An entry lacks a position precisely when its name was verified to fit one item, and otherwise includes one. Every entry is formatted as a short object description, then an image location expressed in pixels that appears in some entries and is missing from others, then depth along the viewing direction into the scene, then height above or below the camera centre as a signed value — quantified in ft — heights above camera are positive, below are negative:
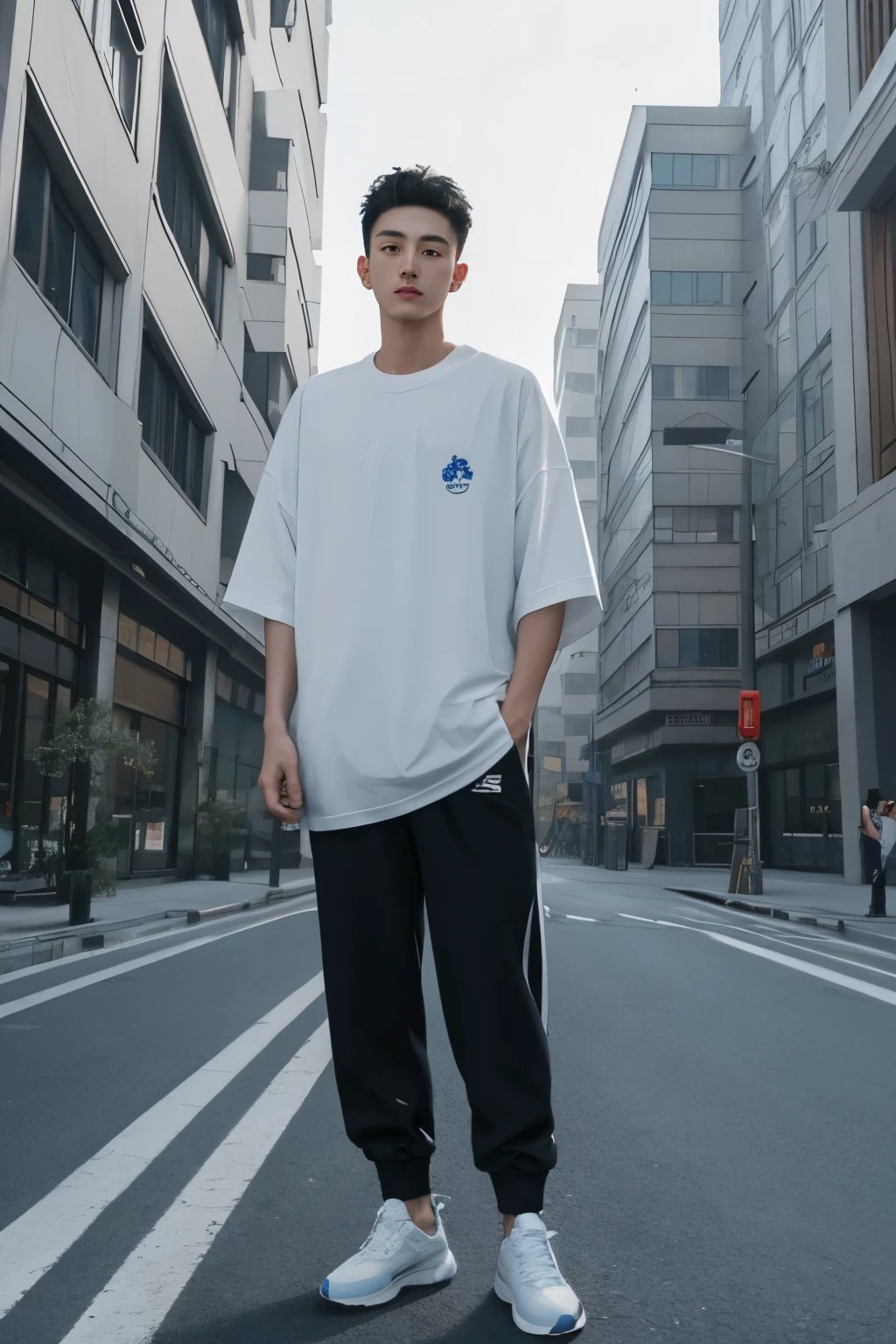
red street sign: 74.79 +8.87
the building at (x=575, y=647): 275.59 +45.86
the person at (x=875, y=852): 51.62 +0.45
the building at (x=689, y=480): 143.23 +44.71
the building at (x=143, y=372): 47.65 +24.47
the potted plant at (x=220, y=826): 78.02 +1.68
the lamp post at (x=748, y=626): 73.26 +14.83
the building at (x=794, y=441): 103.14 +37.66
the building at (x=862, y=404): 72.90 +28.48
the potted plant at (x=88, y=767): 43.52 +3.04
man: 8.02 +1.04
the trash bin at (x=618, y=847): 129.59 +1.22
